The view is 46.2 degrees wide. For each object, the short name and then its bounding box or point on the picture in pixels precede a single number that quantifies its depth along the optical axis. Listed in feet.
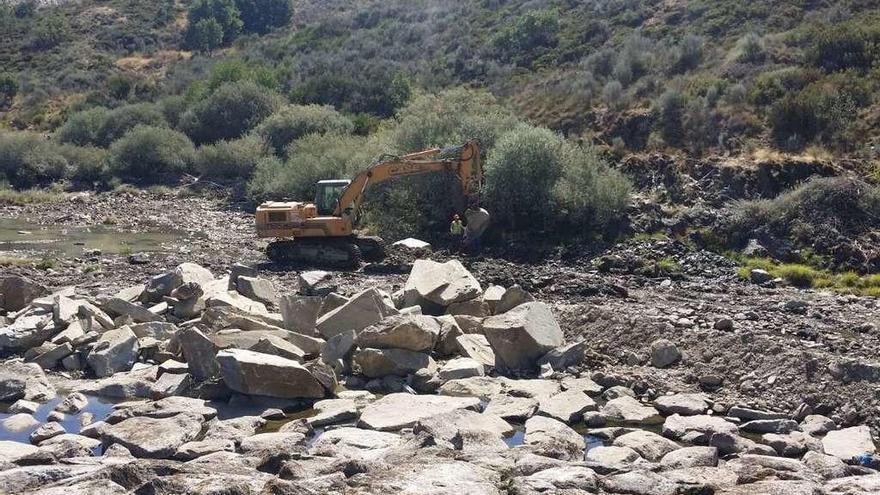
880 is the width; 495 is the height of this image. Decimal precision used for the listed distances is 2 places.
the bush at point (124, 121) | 155.74
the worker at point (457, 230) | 83.46
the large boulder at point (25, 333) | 53.01
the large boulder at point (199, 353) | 47.39
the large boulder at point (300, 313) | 54.08
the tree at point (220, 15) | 240.12
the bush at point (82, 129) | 156.25
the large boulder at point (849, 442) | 38.39
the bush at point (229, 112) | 150.82
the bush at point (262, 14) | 248.32
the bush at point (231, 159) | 132.05
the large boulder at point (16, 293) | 60.59
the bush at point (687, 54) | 121.70
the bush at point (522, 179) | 84.84
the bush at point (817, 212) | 76.23
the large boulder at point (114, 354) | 49.98
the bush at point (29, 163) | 135.33
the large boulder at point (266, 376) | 44.88
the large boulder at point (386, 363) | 48.65
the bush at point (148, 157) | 136.77
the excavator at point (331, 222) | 78.54
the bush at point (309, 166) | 104.18
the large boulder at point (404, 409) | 41.24
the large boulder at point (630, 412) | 43.29
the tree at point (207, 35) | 228.43
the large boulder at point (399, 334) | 49.49
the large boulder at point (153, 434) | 38.29
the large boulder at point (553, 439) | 37.96
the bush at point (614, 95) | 113.79
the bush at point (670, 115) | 102.73
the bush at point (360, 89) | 148.87
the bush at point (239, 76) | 166.30
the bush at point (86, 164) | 136.56
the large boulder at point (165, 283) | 59.36
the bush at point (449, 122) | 94.43
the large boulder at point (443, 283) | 57.26
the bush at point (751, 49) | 115.55
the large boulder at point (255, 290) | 59.88
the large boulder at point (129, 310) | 55.98
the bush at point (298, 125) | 134.41
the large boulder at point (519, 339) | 50.42
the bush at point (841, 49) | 104.58
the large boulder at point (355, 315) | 53.01
